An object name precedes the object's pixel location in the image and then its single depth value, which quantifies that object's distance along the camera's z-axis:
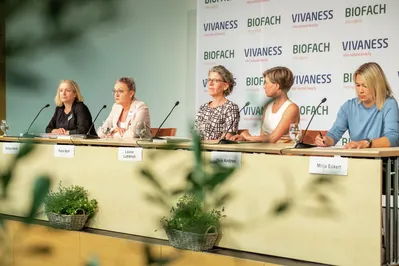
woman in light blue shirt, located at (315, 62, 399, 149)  4.23
